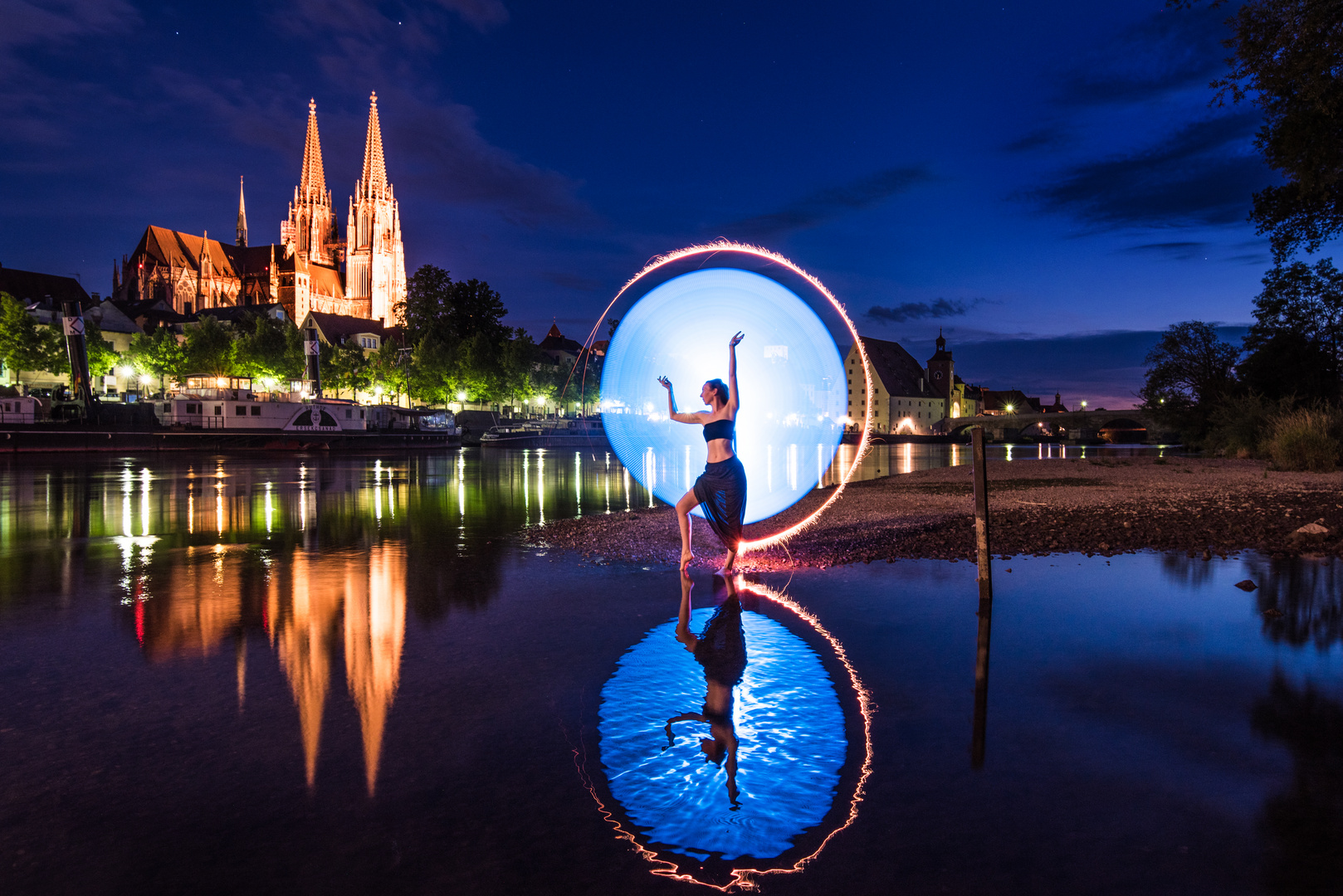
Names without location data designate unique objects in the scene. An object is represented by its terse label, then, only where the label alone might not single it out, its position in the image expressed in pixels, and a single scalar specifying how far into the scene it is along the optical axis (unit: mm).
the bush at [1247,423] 36344
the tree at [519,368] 92062
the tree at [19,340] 77125
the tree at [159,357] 91375
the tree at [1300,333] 45875
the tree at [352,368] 96438
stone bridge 105562
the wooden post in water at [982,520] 8562
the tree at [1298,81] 14062
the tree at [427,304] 91312
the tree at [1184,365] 55031
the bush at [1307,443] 25516
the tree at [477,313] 93688
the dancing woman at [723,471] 9719
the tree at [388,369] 90500
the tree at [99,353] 86125
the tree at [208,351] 91125
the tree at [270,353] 93125
